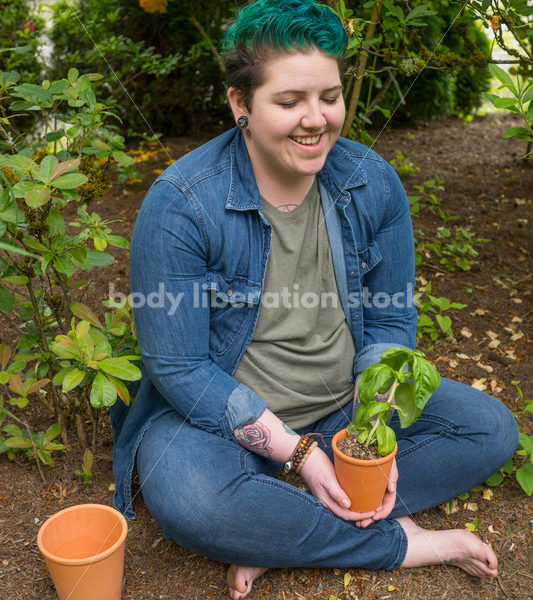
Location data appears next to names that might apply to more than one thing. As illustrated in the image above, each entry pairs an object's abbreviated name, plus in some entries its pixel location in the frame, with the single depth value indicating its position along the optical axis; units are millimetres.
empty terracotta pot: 1499
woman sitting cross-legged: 1641
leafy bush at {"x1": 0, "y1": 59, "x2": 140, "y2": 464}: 1634
